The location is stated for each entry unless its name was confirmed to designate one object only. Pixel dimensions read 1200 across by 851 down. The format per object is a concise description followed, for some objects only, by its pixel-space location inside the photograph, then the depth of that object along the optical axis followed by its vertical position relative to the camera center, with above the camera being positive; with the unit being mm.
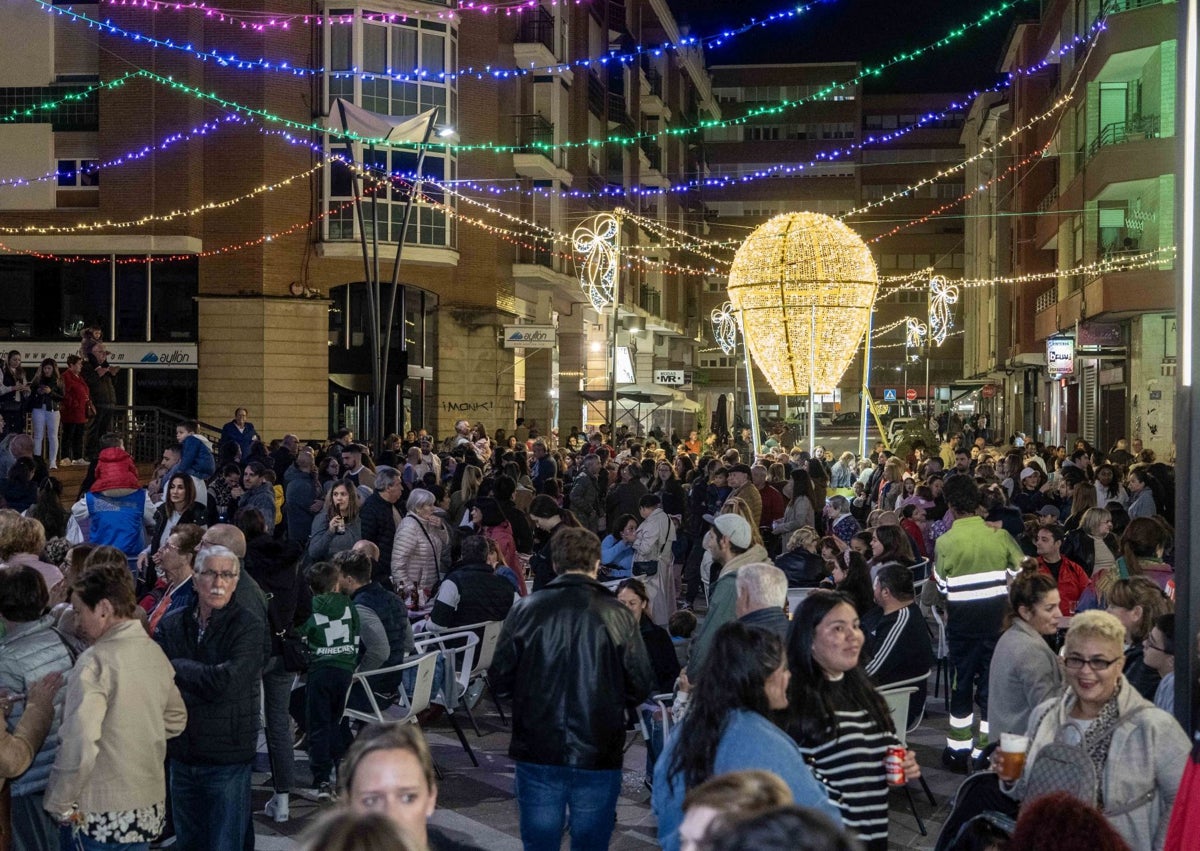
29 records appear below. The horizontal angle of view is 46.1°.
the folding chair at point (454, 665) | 9375 -1803
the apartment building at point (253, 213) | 32562 +4350
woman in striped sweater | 4664 -1058
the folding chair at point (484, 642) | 9602 -1670
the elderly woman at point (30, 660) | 5582 -1062
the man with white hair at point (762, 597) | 5723 -812
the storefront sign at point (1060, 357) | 34825 +1130
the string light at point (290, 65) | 31984 +7840
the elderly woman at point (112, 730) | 5270 -1274
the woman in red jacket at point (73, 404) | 20312 -132
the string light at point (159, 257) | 33000 +3276
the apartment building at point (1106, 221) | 28000 +4424
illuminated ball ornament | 21172 +1658
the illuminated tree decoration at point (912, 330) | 54494 +3093
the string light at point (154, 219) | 32812 +4108
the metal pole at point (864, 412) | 22597 -192
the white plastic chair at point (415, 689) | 8289 -1760
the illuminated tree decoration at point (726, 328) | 47406 +2913
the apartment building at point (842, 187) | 90562 +13825
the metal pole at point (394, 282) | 23516 +2063
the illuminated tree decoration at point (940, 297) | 42094 +3237
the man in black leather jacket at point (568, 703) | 5648 -1227
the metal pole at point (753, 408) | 22266 -135
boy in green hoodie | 8258 -1520
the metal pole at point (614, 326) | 29762 +1509
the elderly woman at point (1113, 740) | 4371 -1076
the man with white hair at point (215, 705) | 6012 -1328
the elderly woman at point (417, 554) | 10930 -1222
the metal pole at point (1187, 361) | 5160 +158
